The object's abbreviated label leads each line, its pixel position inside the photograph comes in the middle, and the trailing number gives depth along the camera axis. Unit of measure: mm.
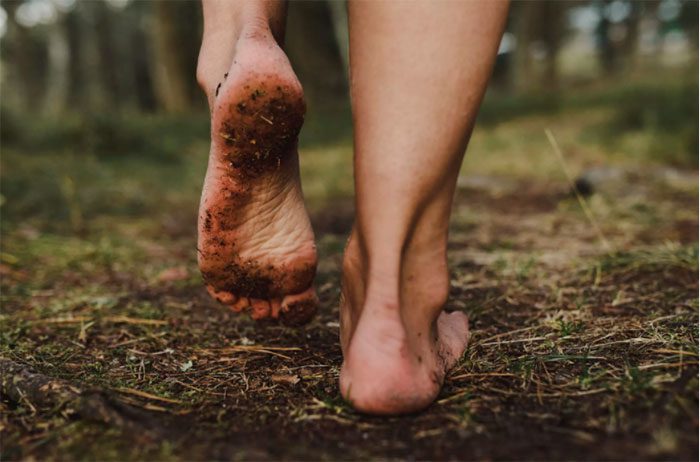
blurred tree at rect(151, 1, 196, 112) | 8656
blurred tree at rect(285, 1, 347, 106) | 8617
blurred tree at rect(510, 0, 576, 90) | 11456
